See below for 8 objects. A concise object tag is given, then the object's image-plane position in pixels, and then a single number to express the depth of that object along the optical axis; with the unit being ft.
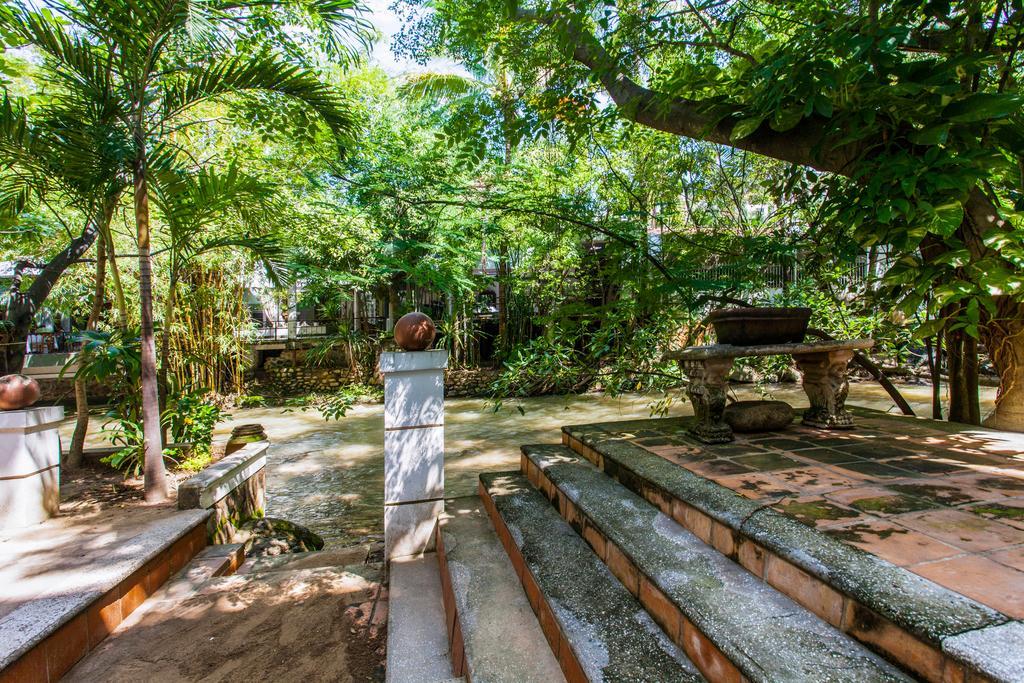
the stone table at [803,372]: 8.40
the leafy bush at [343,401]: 14.67
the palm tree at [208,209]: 10.20
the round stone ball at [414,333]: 8.02
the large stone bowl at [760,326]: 8.51
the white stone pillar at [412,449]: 7.95
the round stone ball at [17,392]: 8.80
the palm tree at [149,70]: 8.86
